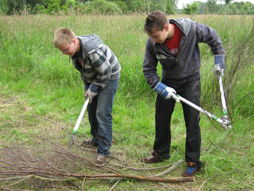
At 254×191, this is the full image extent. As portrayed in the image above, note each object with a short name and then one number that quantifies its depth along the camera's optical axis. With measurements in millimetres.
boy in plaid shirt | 2736
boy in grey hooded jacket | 2650
